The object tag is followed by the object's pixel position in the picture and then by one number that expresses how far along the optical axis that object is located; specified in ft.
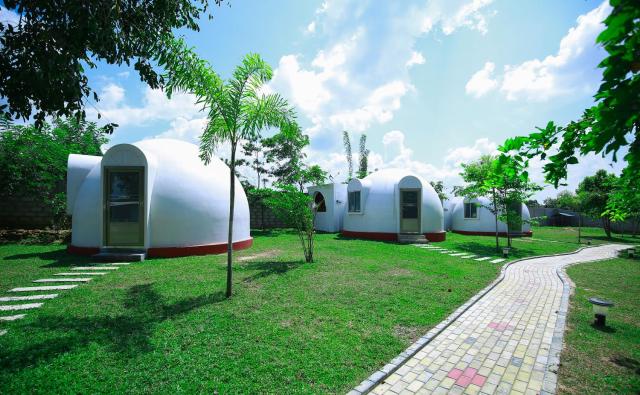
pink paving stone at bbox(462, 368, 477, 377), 11.81
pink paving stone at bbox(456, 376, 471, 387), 11.13
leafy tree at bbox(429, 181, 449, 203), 139.20
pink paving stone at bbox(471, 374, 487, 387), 11.23
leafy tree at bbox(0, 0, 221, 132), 12.63
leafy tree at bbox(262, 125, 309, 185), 80.53
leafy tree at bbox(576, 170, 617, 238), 78.54
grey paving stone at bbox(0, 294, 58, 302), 18.95
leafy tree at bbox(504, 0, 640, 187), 4.29
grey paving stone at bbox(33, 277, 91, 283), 23.32
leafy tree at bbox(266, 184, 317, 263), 32.30
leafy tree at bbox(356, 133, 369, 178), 140.02
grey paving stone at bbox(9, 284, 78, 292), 20.98
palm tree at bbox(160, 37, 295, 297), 19.47
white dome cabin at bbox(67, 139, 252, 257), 33.60
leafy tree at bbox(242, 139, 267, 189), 80.53
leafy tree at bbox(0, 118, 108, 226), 45.52
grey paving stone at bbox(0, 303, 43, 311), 17.54
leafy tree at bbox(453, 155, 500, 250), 52.80
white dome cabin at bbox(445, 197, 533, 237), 73.51
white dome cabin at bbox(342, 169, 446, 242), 56.44
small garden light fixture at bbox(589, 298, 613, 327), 16.89
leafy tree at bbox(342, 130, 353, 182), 141.86
